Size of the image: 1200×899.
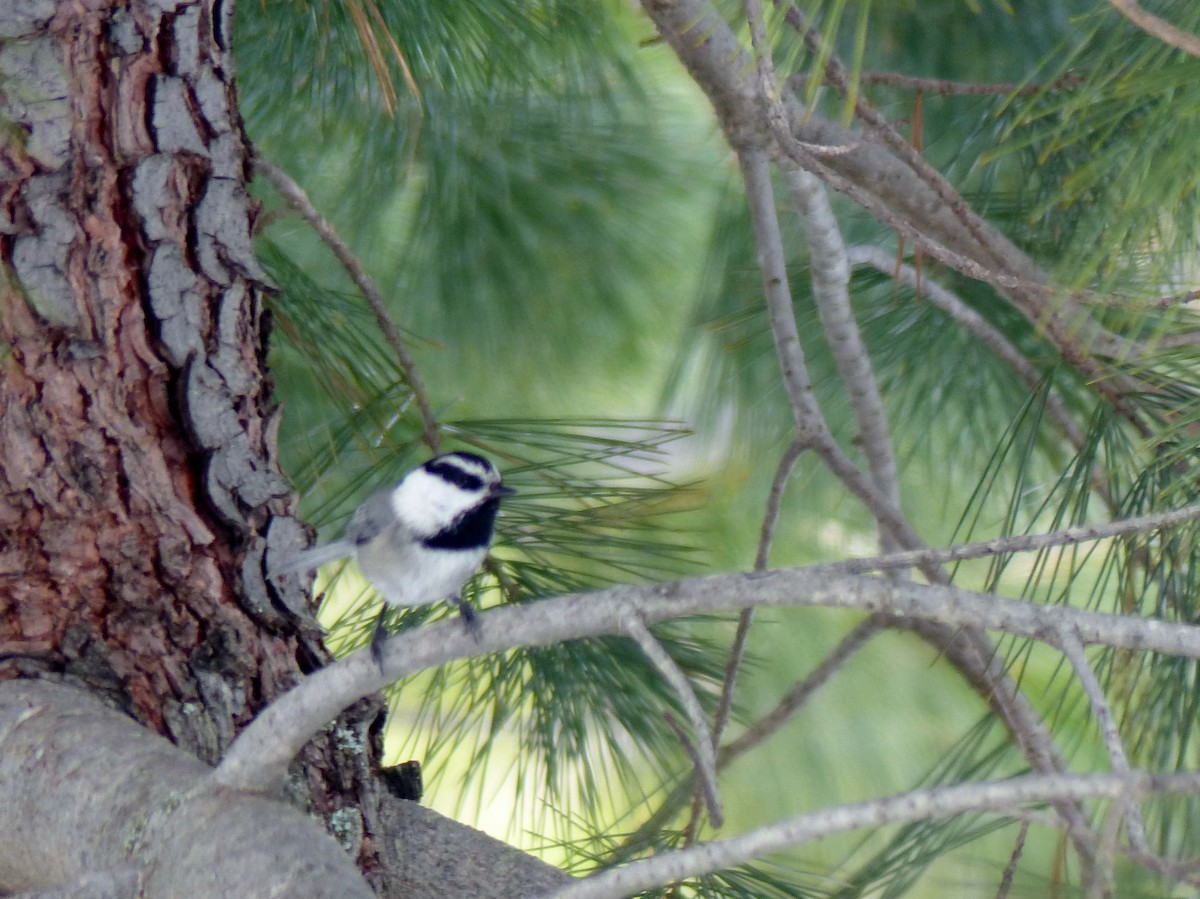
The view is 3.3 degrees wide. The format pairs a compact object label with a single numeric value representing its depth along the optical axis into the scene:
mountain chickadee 8.53
